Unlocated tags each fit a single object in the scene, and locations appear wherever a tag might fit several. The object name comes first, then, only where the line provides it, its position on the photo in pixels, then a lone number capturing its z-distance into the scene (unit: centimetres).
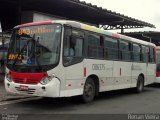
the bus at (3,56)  1958
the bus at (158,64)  2153
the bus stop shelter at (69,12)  2312
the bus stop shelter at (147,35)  4797
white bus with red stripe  1128
